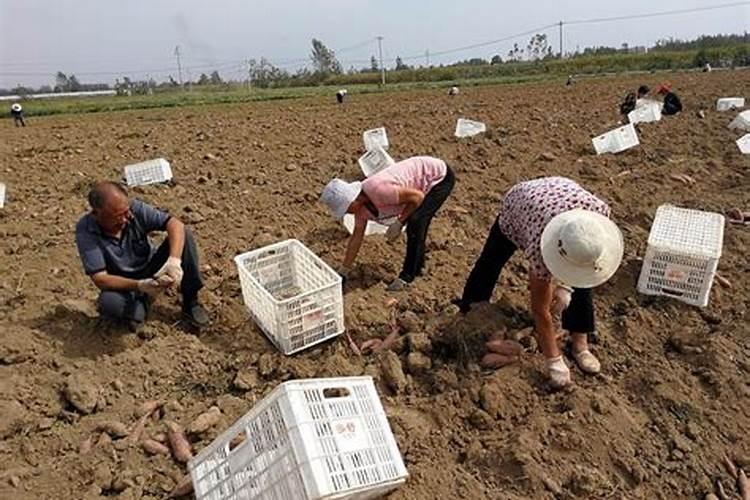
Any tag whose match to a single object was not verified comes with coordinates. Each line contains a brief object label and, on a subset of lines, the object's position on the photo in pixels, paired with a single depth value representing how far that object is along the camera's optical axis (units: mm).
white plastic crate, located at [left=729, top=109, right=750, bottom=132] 7910
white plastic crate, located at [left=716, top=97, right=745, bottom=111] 10086
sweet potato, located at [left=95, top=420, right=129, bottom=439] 2734
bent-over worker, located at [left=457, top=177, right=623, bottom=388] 2420
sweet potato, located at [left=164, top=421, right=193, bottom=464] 2574
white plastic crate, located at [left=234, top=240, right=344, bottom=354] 3180
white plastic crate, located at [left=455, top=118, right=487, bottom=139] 8500
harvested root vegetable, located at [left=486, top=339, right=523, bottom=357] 3082
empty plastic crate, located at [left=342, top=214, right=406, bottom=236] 4871
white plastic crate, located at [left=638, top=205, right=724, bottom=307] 3471
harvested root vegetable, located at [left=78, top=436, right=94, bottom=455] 2636
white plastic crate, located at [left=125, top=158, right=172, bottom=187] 6500
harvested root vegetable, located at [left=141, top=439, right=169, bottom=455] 2600
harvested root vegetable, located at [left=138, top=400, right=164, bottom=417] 2871
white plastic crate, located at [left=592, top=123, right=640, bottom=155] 7246
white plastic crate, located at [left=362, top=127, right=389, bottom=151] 7478
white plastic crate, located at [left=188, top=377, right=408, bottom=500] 1823
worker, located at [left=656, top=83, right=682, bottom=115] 9695
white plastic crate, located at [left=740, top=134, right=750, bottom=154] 6875
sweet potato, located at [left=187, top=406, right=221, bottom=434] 2690
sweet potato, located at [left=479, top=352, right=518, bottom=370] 3051
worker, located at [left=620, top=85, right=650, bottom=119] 9820
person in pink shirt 3795
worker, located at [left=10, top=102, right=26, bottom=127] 14471
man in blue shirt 3293
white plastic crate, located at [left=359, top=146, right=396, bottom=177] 6125
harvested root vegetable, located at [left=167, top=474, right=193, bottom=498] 2379
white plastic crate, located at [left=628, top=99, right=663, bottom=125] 9078
